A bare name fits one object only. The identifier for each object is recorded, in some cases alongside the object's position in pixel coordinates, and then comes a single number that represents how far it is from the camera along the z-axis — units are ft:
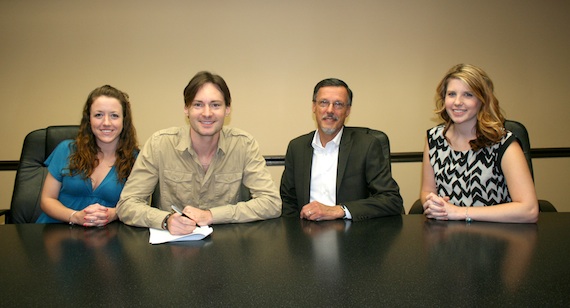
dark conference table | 3.42
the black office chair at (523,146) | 7.72
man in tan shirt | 6.66
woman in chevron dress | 6.22
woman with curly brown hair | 7.25
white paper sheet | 5.15
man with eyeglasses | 8.07
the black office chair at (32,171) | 7.68
